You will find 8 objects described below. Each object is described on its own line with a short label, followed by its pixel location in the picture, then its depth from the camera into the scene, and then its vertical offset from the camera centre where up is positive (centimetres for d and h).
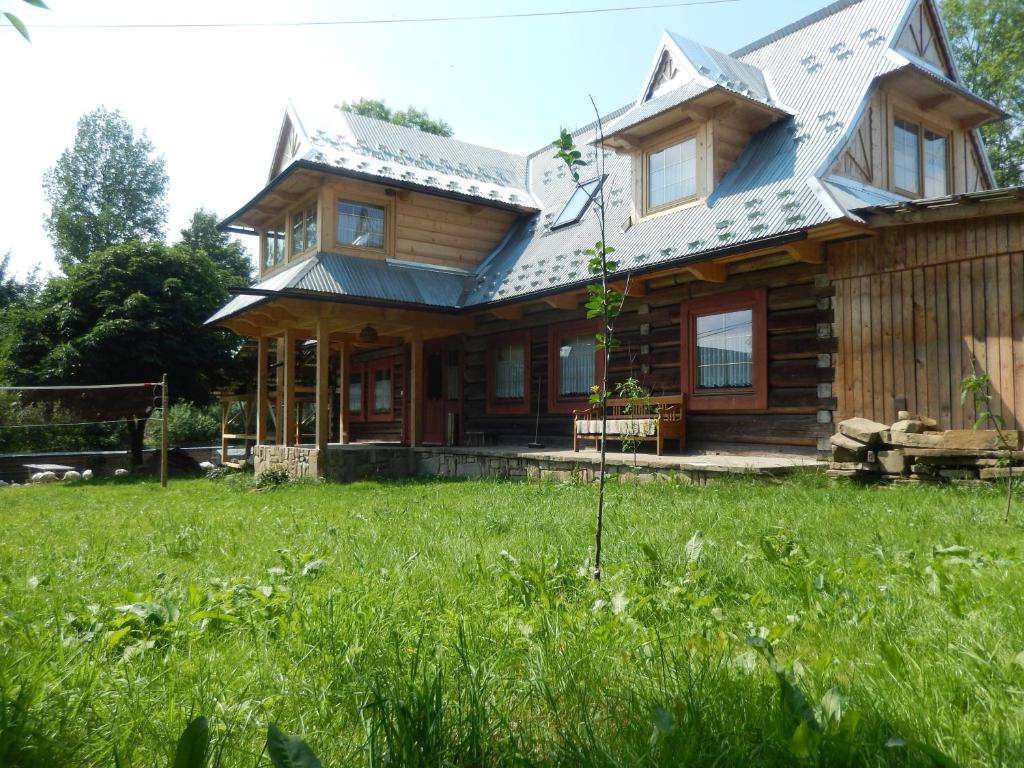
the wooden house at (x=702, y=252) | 829 +217
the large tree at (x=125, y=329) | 1802 +197
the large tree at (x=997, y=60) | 2345 +1182
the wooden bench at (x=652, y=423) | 1033 -41
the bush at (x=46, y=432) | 1395 -93
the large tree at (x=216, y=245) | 3544 +842
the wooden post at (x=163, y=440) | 1255 -73
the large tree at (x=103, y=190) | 3706 +1178
